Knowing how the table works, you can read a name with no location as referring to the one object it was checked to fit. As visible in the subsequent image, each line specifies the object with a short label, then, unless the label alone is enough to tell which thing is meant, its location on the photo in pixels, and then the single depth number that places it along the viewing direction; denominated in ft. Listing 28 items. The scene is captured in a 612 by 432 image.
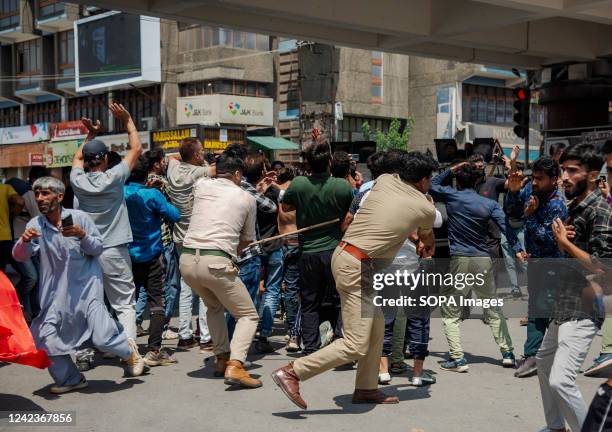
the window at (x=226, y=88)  118.11
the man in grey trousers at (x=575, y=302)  14.19
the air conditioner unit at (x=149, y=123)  123.54
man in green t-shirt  22.26
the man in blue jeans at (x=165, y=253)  24.14
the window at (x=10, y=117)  160.97
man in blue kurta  18.56
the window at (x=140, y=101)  126.31
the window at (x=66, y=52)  144.87
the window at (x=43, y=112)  150.36
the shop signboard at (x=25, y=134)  145.08
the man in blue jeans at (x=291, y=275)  25.17
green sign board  137.25
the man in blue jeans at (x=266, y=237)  24.21
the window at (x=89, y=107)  139.23
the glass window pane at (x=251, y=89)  120.98
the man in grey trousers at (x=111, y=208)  20.86
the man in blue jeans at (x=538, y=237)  20.35
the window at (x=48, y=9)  141.38
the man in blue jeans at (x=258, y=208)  23.06
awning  113.80
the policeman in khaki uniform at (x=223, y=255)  19.58
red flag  16.72
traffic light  57.11
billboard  123.65
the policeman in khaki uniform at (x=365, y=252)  17.25
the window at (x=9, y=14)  152.87
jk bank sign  116.26
